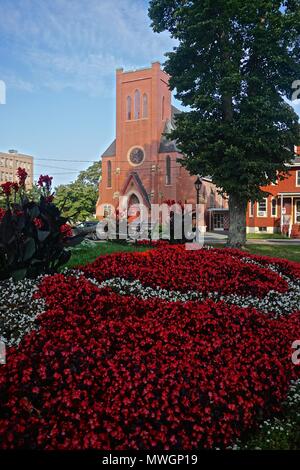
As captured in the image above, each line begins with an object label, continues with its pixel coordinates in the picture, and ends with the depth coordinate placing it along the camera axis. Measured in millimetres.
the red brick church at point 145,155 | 48281
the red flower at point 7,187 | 6952
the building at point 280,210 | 34938
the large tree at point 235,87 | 16344
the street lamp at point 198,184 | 20694
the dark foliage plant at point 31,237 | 6457
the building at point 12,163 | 80612
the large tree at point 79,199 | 46100
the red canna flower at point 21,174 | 6874
